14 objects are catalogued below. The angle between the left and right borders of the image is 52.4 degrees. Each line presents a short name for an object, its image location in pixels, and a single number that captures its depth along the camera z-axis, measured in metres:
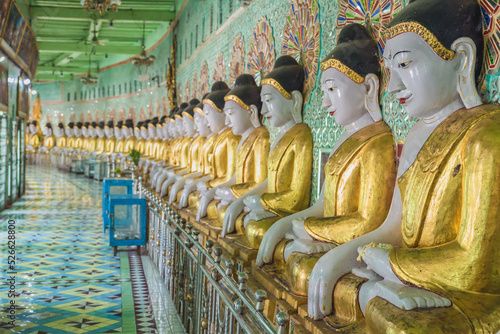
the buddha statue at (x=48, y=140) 25.50
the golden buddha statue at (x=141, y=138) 12.48
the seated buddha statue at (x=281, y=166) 3.44
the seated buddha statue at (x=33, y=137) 25.56
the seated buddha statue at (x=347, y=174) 2.57
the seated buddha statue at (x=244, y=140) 4.40
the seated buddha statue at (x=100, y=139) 19.04
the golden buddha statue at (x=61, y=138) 23.88
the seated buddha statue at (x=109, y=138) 17.92
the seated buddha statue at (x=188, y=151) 6.93
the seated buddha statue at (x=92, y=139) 20.28
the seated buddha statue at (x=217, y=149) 5.16
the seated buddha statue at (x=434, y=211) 1.76
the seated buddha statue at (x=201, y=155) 6.01
